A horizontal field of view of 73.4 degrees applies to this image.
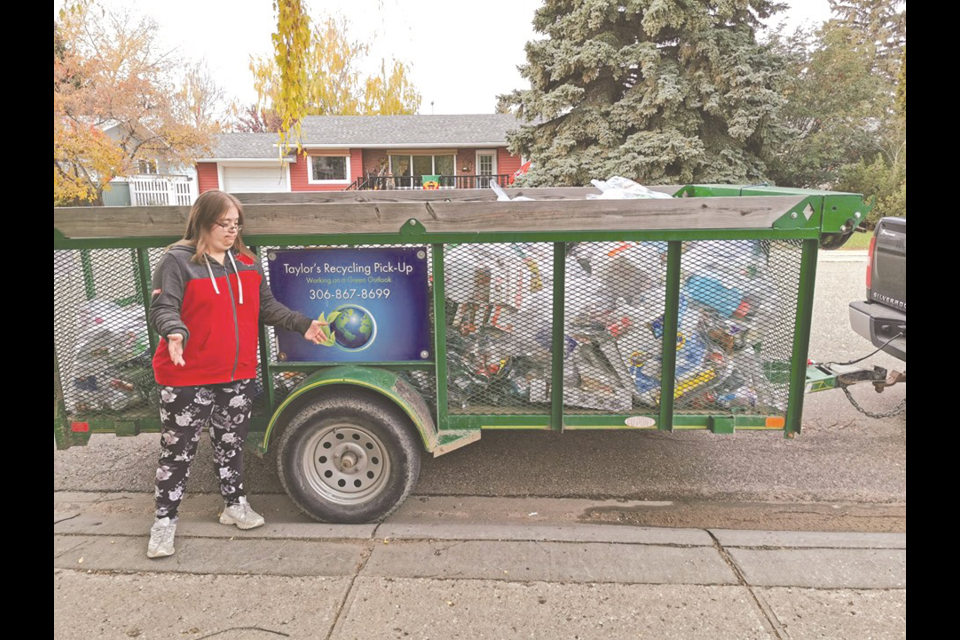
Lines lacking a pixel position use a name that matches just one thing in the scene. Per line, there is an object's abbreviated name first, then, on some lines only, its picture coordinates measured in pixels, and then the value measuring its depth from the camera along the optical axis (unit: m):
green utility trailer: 3.34
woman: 3.09
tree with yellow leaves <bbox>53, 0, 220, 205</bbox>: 16.73
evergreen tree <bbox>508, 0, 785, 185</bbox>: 15.34
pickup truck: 4.96
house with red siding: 28.13
